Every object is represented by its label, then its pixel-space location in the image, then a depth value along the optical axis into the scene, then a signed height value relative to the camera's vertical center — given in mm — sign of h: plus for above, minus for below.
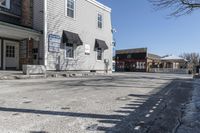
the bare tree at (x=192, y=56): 48904 +3903
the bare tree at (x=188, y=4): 8680 +3651
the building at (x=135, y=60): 29992 +1538
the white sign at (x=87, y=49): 11777 +1453
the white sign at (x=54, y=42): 9473 +1588
